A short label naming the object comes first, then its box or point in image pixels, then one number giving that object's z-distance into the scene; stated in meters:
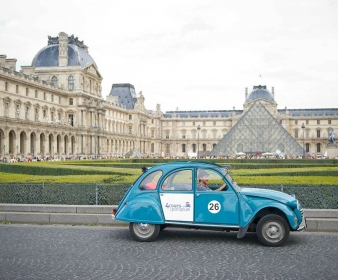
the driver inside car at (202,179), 8.14
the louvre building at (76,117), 48.88
